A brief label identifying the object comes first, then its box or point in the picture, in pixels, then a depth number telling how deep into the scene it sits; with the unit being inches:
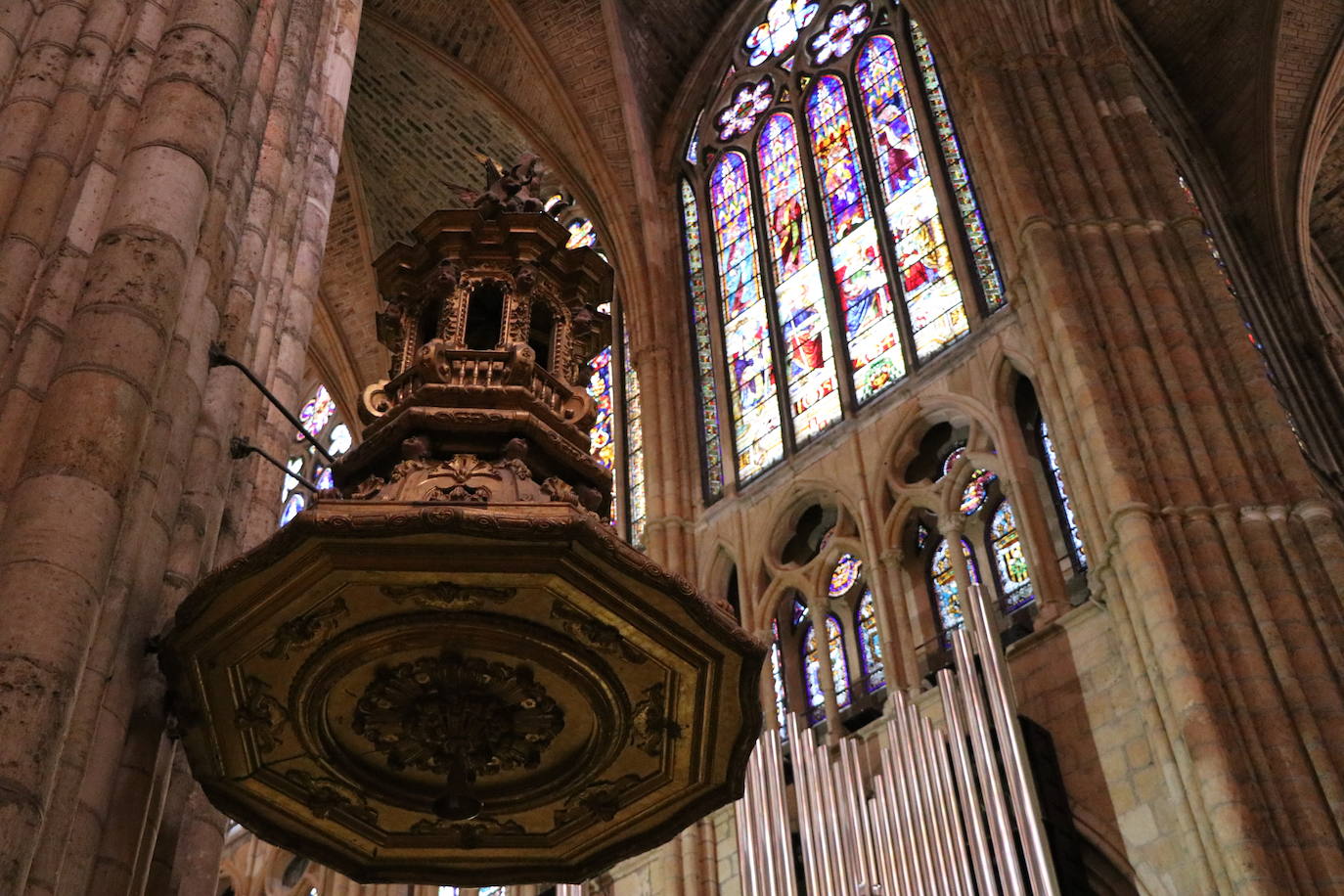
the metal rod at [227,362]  211.2
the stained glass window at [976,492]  446.9
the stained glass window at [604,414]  636.1
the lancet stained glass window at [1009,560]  421.1
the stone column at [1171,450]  322.0
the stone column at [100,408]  136.8
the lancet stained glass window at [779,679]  458.6
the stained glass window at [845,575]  470.9
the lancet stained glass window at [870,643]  442.6
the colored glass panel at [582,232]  732.7
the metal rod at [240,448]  227.9
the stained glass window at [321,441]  743.7
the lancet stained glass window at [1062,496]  416.8
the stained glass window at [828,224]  514.3
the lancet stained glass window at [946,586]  431.2
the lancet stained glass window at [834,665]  450.0
